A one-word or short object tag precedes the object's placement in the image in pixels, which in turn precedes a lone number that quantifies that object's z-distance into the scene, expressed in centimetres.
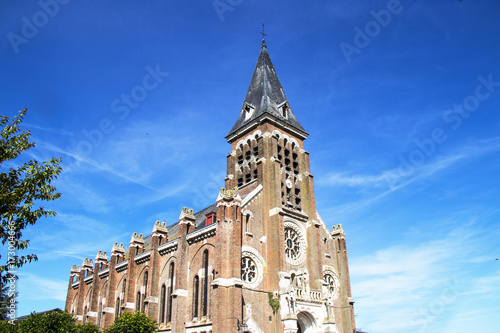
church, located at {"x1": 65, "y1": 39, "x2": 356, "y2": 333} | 3192
